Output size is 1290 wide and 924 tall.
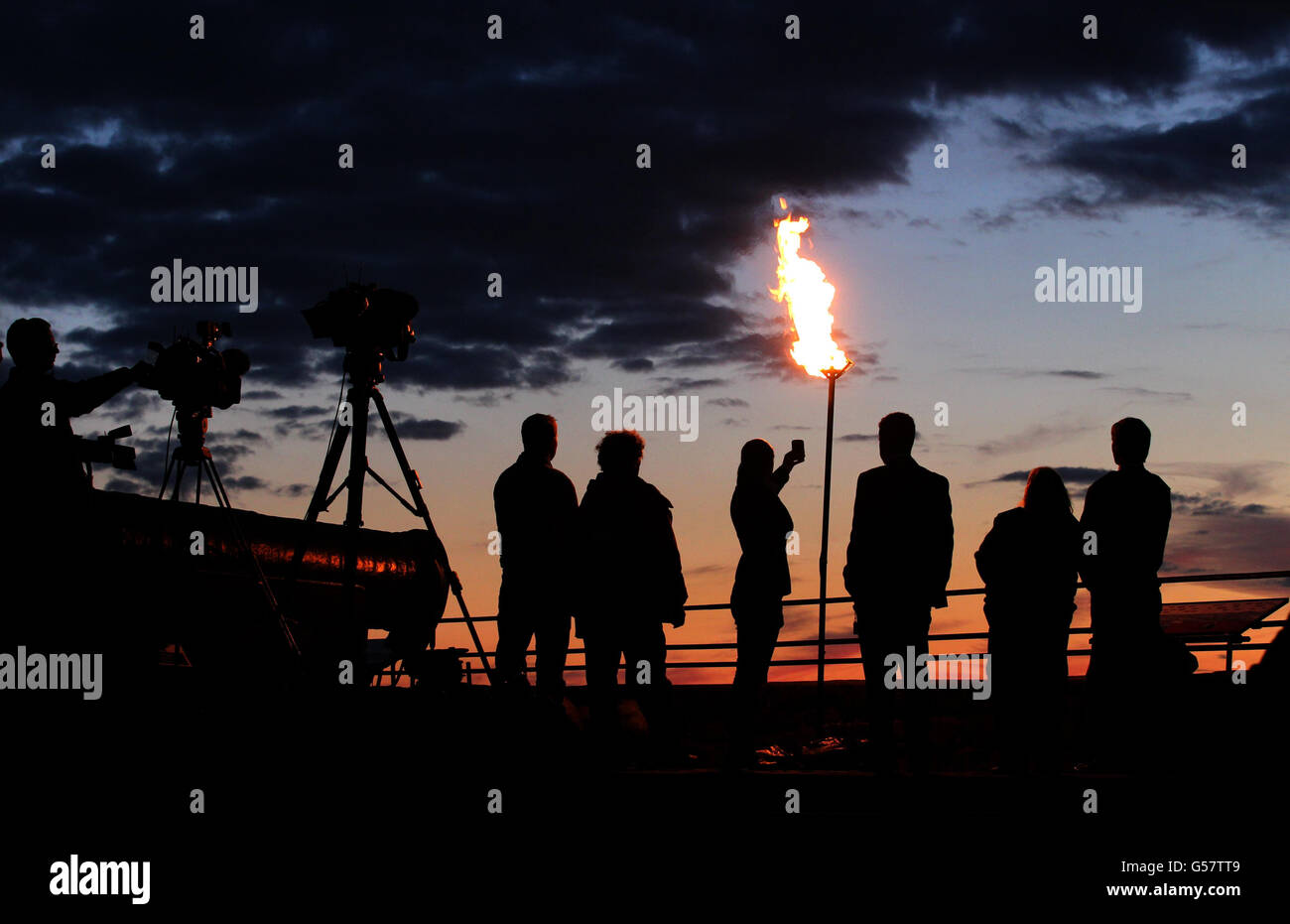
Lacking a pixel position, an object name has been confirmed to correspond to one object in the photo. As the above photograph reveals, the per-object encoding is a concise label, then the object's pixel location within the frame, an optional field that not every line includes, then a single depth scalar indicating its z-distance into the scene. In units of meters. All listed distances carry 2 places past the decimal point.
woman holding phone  7.60
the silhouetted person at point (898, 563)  6.99
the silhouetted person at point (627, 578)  7.65
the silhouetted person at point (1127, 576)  7.24
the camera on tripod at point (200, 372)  8.88
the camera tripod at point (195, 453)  9.14
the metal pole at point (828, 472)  9.27
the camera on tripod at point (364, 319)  8.45
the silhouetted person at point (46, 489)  7.07
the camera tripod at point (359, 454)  8.29
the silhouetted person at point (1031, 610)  6.98
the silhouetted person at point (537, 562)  7.94
